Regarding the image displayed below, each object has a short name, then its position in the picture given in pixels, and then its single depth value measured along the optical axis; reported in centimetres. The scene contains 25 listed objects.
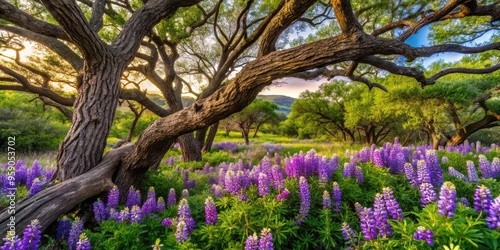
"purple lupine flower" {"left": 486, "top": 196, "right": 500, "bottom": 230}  162
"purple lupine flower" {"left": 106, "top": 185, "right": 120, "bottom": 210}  327
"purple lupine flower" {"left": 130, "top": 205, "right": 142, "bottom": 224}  261
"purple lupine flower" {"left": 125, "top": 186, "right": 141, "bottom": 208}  362
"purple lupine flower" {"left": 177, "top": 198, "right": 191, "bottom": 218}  247
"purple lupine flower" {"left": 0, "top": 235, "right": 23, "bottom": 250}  190
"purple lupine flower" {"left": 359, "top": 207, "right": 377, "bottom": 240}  188
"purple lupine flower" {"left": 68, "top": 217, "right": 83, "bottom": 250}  249
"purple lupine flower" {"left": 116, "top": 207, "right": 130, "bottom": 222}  265
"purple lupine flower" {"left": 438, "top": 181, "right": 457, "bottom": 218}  166
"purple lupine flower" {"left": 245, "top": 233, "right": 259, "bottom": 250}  182
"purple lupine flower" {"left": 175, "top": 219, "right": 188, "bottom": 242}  203
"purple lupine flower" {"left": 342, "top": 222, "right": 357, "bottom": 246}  189
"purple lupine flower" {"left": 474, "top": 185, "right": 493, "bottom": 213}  183
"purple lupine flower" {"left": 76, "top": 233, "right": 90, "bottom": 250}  212
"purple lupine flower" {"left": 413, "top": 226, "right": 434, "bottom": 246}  159
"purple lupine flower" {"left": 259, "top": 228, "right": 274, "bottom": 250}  181
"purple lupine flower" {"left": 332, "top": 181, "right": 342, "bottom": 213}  274
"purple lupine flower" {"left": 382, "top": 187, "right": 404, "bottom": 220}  202
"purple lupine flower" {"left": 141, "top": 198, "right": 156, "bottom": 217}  312
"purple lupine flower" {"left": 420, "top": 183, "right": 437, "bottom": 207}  213
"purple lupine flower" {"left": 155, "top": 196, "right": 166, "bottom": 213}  331
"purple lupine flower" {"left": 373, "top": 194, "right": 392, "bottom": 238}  190
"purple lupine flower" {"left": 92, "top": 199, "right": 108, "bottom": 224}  308
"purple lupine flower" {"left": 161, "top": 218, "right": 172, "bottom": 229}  268
